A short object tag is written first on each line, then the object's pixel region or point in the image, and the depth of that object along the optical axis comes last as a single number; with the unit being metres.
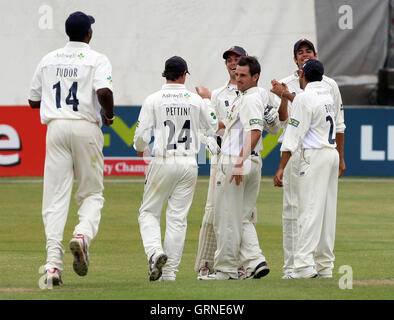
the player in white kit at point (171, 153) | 19.33
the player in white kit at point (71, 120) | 17.91
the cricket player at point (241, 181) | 19.45
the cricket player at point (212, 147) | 20.83
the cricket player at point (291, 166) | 20.28
